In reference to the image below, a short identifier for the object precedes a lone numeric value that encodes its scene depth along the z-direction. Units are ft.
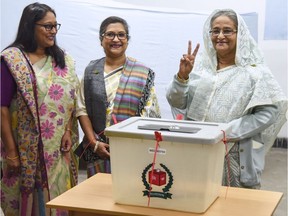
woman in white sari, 6.97
